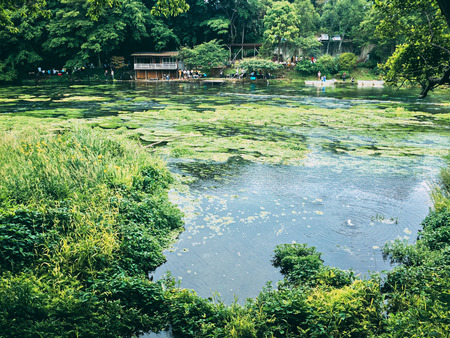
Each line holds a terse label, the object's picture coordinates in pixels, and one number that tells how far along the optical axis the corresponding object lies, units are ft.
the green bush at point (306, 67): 170.81
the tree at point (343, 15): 175.85
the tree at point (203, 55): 160.15
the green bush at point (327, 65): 170.60
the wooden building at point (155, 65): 168.45
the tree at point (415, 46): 29.71
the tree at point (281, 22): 159.53
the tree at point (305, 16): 172.86
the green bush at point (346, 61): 169.78
